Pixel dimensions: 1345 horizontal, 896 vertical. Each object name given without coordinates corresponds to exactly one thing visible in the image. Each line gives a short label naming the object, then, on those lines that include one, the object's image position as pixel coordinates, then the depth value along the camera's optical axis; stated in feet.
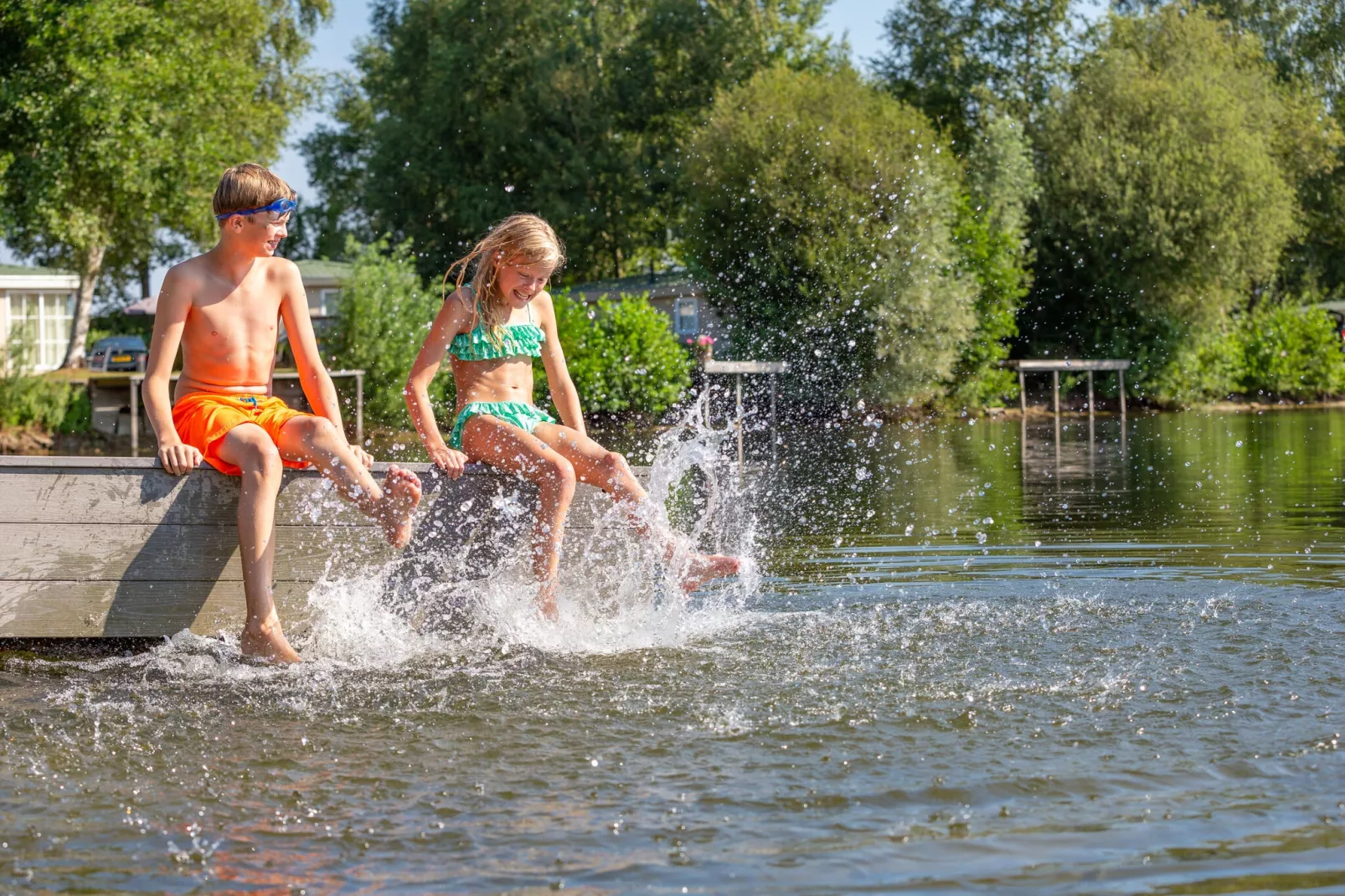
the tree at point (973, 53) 149.69
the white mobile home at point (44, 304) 135.74
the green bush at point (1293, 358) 129.29
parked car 141.18
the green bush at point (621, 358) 93.66
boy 18.20
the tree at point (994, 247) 112.47
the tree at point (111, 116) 101.71
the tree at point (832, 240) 101.86
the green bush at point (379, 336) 91.20
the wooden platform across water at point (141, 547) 18.90
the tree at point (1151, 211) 119.65
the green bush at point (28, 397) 84.53
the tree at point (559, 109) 159.43
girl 19.53
